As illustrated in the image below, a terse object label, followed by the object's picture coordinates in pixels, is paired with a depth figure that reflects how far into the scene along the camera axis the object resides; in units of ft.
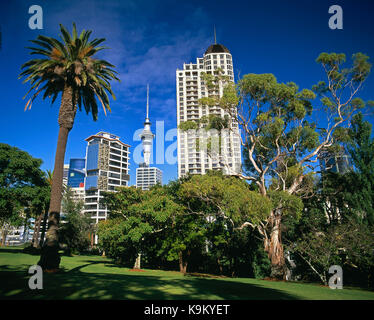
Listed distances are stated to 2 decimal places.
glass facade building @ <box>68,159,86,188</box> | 547.41
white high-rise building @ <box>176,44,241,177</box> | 322.55
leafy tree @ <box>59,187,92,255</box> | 155.63
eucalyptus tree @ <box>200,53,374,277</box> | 72.38
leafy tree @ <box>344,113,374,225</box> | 58.03
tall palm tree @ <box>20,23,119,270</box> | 50.42
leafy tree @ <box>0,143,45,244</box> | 92.12
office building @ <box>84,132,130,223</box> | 384.29
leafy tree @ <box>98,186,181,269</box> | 71.26
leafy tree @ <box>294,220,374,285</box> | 52.85
